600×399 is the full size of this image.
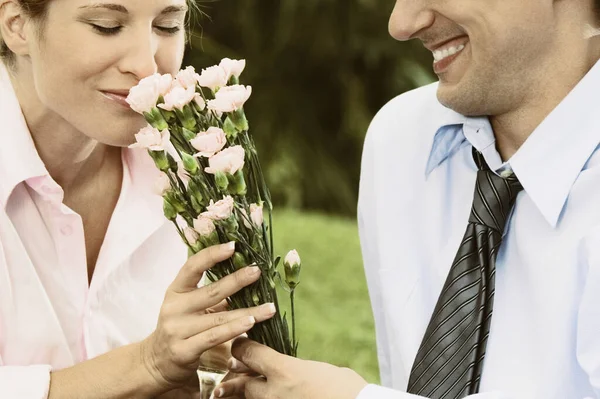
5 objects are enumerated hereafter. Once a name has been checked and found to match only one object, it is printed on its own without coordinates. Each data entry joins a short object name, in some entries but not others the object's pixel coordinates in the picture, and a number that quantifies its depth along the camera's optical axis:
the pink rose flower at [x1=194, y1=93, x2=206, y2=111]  2.14
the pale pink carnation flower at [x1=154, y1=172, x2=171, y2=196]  2.15
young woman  2.29
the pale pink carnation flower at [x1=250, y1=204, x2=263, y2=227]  2.15
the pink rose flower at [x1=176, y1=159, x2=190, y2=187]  2.14
